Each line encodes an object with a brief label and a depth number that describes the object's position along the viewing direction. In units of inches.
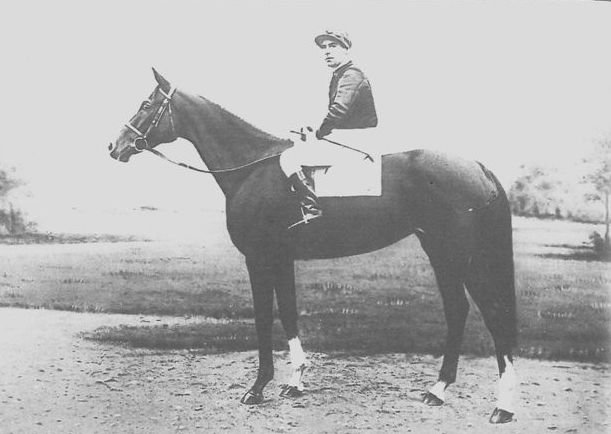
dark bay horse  147.3
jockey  145.8
